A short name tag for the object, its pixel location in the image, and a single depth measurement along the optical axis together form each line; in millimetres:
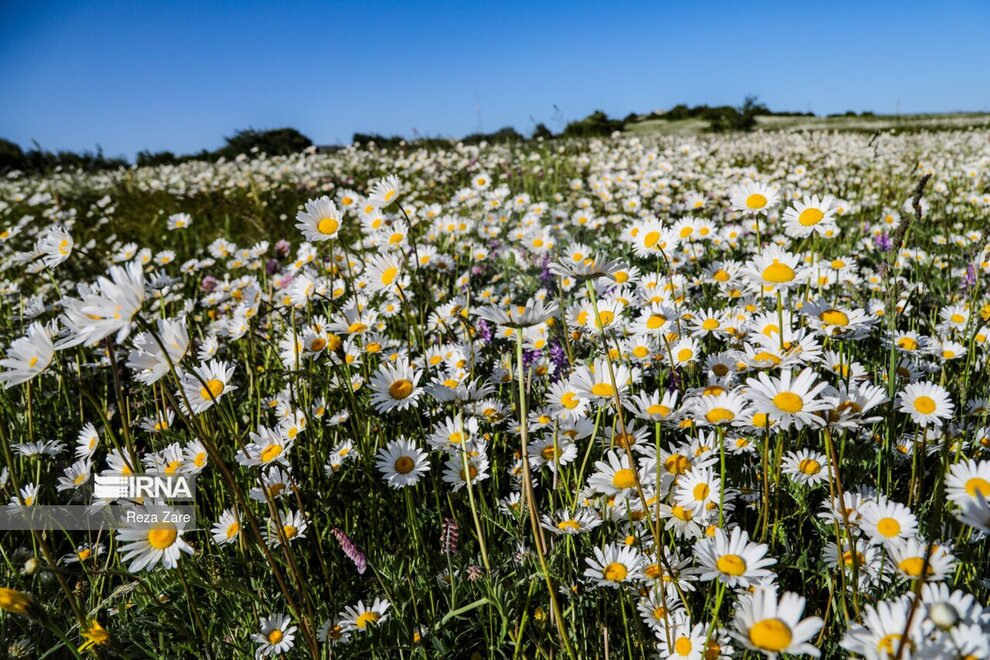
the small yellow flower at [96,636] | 324
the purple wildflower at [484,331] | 707
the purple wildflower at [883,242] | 981
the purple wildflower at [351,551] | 418
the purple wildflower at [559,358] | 582
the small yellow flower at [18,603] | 269
